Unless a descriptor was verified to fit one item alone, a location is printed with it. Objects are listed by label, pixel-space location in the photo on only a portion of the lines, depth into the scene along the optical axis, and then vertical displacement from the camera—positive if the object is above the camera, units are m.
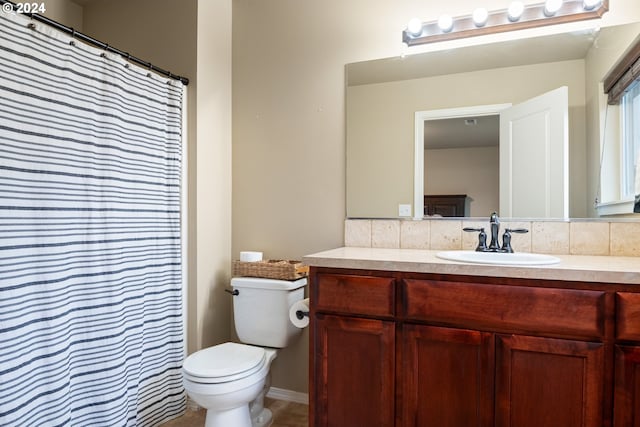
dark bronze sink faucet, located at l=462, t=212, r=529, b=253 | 1.78 -0.14
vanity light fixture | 1.79 +0.91
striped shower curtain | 1.41 -0.12
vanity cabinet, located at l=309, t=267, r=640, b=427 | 1.30 -0.53
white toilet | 1.70 -0.72
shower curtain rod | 1.47 +0.72
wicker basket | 2.12 -0.34
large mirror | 1.82 +0.48
